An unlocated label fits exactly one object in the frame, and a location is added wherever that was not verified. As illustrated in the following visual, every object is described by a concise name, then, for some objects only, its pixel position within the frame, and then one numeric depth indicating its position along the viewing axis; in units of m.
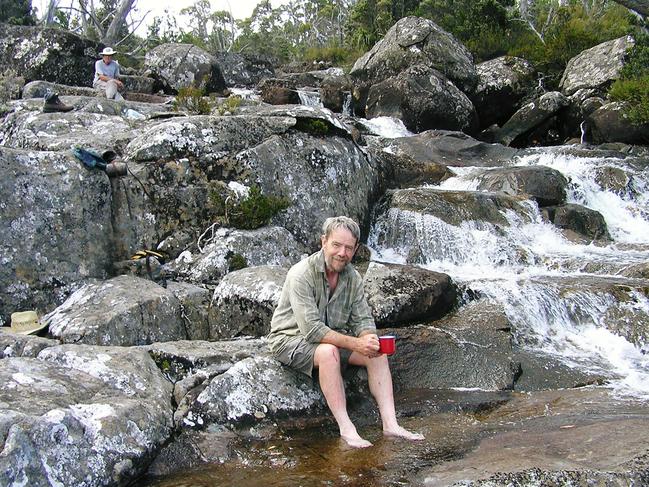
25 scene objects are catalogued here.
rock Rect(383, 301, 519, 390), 6.20
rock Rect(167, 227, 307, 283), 8.16
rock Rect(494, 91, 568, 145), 18.33
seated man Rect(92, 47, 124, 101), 13.70
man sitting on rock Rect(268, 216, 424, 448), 4.75
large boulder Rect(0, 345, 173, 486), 3.69
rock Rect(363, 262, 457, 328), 7.33
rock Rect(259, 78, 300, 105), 19.50
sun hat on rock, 6.53
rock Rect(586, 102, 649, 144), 16.16
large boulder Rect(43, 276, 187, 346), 6.33
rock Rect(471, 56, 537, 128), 20.56
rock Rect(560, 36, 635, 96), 18.86
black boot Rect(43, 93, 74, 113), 10.45
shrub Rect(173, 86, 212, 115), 11.06
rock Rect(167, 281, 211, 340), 7.13
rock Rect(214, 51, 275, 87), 25.75
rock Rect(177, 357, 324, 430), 4.88
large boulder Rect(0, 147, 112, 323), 7.24
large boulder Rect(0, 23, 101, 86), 17.92
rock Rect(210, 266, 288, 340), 6.87
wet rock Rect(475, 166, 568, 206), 12.16
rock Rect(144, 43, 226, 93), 20.25
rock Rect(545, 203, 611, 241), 11.56
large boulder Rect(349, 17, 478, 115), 20.03
